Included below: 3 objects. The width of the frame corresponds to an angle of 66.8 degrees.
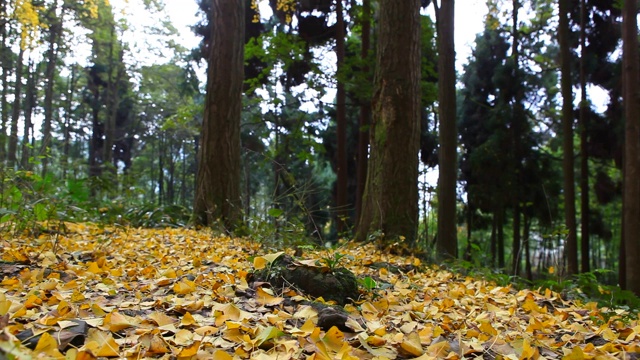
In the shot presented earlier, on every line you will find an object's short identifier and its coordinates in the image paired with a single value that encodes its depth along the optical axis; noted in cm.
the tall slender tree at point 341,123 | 1181
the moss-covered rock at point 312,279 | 256
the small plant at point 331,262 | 266
